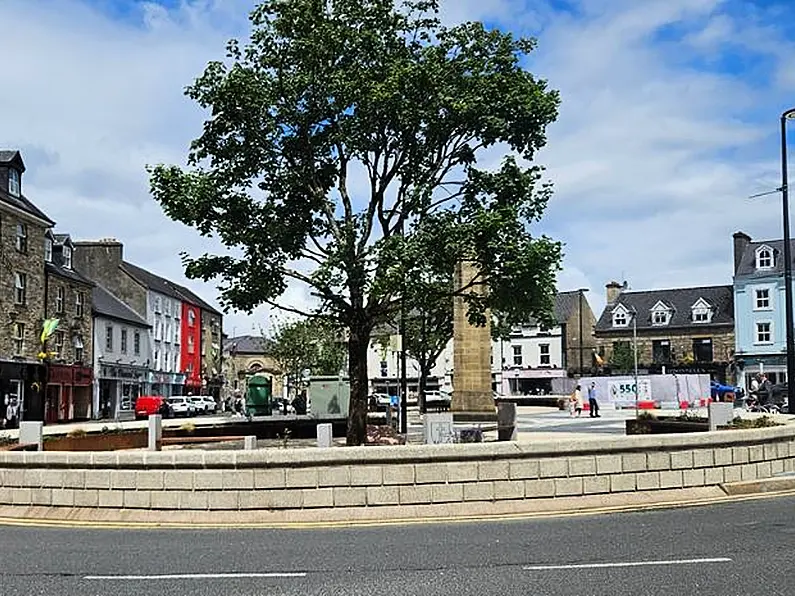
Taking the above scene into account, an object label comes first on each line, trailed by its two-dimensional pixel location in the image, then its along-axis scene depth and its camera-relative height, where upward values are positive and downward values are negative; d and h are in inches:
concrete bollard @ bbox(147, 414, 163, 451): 1024.2 -50.3
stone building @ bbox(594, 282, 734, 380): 3334.2 +190.8
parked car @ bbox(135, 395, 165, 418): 2312.5 -47.7
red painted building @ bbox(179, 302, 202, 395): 3209.6 +129.1
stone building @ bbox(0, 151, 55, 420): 1899.6 +196.5
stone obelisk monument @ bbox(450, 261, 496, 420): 1476.4 +22.1
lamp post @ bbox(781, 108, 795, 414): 1047.6 +120.8
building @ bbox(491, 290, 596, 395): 3794.3 +118.0
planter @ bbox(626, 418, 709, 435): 956.6 -45.6
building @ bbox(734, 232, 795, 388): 3009.4 +213.6
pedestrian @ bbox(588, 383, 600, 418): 1874.5 -45.6
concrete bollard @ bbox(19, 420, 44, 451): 790.5 -38.9
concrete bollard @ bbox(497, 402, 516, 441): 963.1 -39.6
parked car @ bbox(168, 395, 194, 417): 2578.7 -56.2
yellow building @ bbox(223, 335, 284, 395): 4077.3 +102.1
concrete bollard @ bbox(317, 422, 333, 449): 758.5 -40.4
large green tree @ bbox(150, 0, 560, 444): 909.2 +232.9
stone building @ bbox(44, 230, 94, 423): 2123.5 +114.5
